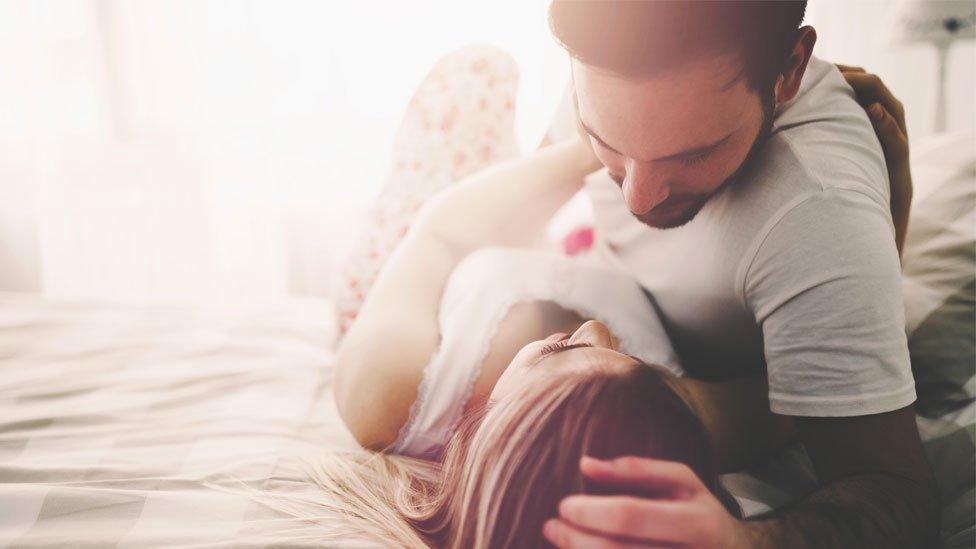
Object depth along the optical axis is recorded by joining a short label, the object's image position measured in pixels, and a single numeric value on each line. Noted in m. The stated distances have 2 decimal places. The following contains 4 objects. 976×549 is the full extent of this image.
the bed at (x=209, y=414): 0.50
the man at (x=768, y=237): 0.41
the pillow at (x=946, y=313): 0.57
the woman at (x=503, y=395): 0.36
